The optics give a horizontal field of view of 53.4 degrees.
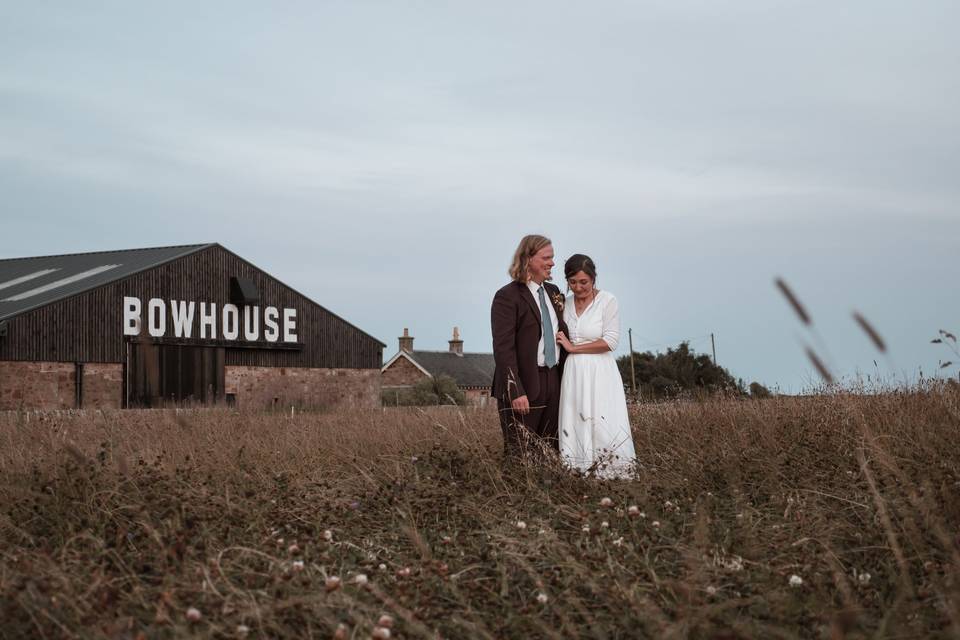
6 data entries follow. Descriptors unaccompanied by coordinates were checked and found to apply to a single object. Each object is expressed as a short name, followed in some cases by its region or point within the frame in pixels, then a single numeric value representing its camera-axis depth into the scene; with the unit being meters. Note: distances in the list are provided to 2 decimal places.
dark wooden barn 29.53
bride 6.80
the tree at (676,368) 33.28
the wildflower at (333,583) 3.45
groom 6.77
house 55.84
